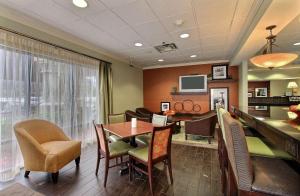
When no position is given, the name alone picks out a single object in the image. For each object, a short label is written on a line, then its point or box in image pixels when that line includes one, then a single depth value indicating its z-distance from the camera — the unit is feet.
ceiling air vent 12.71
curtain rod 7.46
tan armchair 7.07
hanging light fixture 7.18
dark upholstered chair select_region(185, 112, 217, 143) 12.87
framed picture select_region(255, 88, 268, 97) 16.20
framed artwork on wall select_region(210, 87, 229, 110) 17.89
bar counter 2.89
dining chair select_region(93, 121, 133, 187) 7.20
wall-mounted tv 18.84
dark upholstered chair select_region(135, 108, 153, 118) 18.09
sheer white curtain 7.56
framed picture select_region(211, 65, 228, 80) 17.76
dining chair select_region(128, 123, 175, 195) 6.39
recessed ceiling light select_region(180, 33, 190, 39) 10.50
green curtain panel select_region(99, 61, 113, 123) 13.84
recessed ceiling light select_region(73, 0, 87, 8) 6.70
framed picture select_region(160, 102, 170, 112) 20.88
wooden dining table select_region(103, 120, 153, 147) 7.52
